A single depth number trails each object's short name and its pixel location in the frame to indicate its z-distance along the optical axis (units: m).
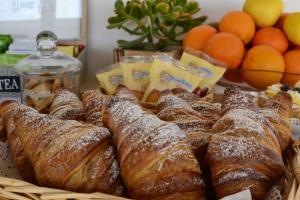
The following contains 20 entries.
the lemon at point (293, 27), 1.03
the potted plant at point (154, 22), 1.14
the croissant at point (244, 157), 0.47
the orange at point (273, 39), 1.04
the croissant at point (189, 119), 0.53
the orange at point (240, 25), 1.05
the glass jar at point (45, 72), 0.81
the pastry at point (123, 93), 0.63
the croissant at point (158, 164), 0.46
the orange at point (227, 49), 1.00
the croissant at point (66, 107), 0.63
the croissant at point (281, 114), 0.58
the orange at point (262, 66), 0.95
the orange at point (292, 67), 0.96
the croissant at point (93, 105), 0.62
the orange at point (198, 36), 1.07
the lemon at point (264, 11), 1.07
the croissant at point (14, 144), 0.55
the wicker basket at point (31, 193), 0.46
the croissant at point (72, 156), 0.48
